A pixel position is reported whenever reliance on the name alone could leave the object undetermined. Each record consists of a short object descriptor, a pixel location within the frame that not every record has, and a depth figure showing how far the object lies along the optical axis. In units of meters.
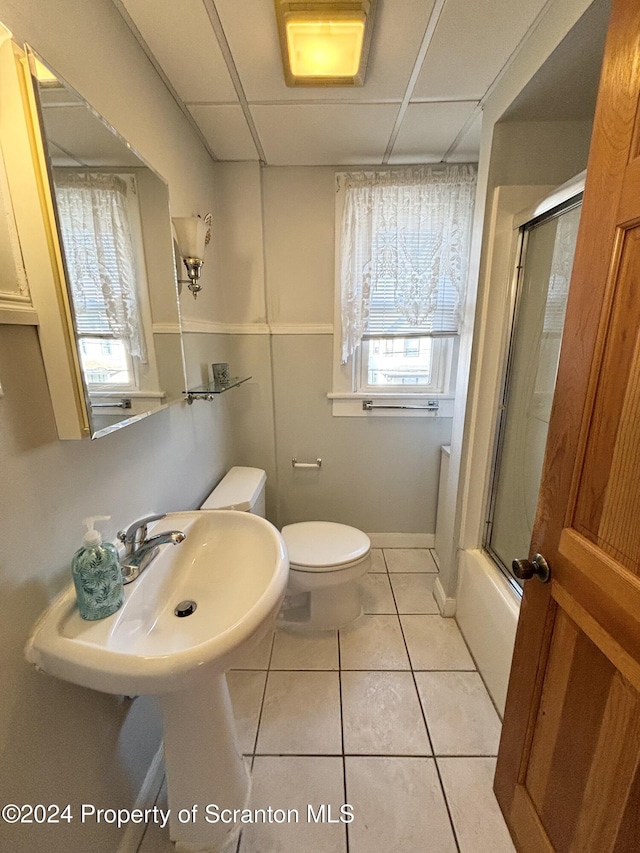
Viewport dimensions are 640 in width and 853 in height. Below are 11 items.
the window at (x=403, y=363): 2.11
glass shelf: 1.45
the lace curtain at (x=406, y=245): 1.86
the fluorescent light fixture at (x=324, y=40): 0.97
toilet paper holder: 2.23
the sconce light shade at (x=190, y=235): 1.33
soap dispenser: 0.76
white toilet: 1.62
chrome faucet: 0.95
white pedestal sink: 0.67
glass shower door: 1.29
